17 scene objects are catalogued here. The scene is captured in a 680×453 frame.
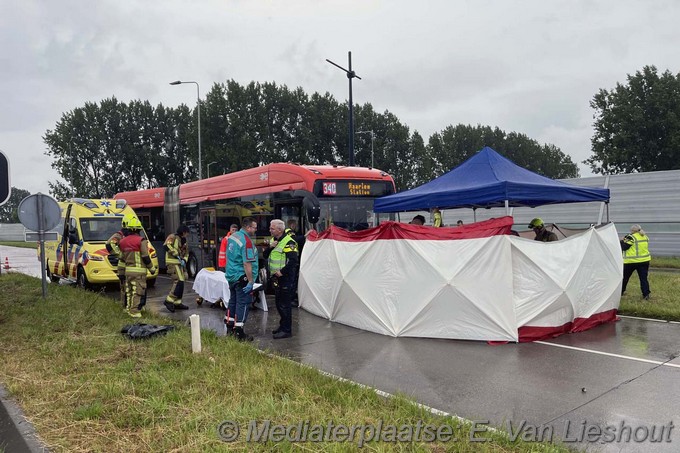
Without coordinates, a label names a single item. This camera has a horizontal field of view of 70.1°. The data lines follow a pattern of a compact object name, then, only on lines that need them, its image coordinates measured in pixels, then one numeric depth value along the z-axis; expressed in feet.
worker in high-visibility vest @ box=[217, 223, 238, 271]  34.50
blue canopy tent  24.97
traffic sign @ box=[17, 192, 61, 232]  32.65
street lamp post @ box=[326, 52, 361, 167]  55.06
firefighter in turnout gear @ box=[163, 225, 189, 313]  32.63
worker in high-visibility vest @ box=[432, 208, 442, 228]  33.30
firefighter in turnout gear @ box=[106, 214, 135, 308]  30.19
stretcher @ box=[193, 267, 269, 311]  31.87
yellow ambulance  40.52
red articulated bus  34.99
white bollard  20.22
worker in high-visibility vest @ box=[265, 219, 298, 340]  24.54
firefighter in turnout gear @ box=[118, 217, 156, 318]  29.53
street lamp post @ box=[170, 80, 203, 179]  86.99
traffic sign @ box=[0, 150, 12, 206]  24.30
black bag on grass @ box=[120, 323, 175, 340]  22.77
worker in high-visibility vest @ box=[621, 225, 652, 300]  30.86
